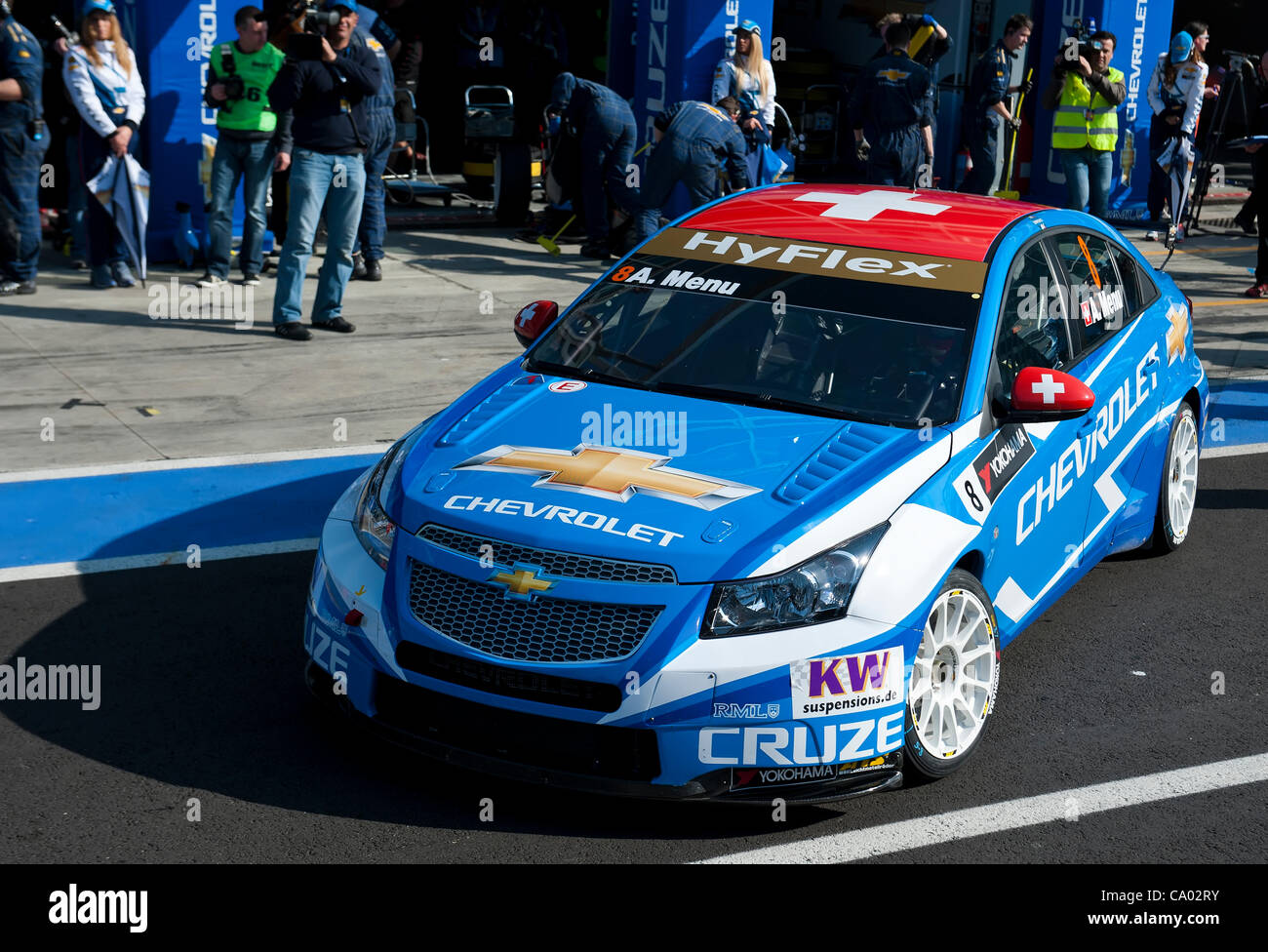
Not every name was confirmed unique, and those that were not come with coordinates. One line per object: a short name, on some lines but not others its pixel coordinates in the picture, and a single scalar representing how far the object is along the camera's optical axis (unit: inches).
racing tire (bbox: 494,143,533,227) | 589.3
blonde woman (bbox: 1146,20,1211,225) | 631.8
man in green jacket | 440.5
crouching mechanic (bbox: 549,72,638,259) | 523.2
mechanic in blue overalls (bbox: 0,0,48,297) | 410.6
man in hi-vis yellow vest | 596.7
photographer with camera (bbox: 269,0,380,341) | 392.8
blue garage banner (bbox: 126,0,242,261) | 470.3
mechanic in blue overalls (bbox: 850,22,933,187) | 523.5
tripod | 498.5
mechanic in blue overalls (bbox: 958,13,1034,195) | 593.9
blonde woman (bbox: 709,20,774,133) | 540.7
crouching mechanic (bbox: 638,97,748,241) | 476.4
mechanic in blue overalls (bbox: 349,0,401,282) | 456.1
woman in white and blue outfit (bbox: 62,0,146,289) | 427.8
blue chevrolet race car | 165.8
